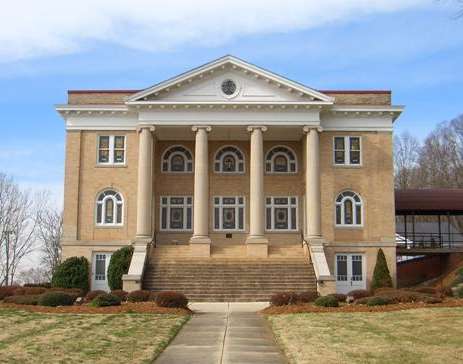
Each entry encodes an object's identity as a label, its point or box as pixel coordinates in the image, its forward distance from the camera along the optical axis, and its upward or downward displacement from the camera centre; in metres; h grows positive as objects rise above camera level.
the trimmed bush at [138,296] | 28.81 -2.18
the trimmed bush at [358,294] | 30.32 -2.16
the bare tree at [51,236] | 67.56 +0.79
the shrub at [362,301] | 26.57 -2.17
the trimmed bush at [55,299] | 26.27 -2.13
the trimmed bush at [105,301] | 25.80 -2.14
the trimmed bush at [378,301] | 25.77 -2.07
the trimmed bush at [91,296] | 29.48 -2.25
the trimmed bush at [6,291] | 30.13 -2.15
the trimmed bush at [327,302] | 25.86 -2.12
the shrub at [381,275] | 37.34 -1.59
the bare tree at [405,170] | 79.88 +9.06
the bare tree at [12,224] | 60.00 +1.73
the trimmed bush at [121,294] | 30.00 -2.20
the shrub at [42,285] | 39.19 -2.38
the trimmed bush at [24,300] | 26.92 -2.21
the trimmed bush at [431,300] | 25.14 -1.98
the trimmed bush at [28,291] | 30.64 -2.15
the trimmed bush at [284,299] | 27.34 -2.16
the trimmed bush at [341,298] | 28.85 -2.20
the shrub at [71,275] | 37.28 -1.69
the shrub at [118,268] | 36.56 -1.26
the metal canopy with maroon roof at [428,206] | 42.66 +2.60
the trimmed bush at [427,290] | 31.03 -2.02
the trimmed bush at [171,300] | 26.00 -2.10
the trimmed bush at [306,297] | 28.20 -2.13
